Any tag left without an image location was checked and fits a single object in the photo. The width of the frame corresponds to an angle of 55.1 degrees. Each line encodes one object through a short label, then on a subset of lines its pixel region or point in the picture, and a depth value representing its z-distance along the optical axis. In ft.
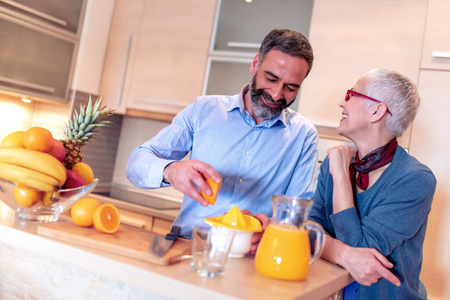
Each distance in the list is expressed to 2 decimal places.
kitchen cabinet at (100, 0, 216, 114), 9.11
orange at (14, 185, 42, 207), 3.45
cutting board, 2.91
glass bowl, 3.47
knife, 2.97
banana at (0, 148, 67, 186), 3.45
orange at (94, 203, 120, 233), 3.40
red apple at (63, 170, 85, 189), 3.66
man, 5.13
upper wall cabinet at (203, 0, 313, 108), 8.27
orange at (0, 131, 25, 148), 3.61
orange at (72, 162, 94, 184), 3.92
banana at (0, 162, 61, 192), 3.40
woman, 3.98
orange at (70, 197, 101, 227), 3.50
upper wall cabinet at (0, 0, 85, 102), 8.38
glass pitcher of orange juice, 2.99
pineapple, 4.39
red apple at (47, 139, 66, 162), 3.74
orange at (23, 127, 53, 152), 3.58
